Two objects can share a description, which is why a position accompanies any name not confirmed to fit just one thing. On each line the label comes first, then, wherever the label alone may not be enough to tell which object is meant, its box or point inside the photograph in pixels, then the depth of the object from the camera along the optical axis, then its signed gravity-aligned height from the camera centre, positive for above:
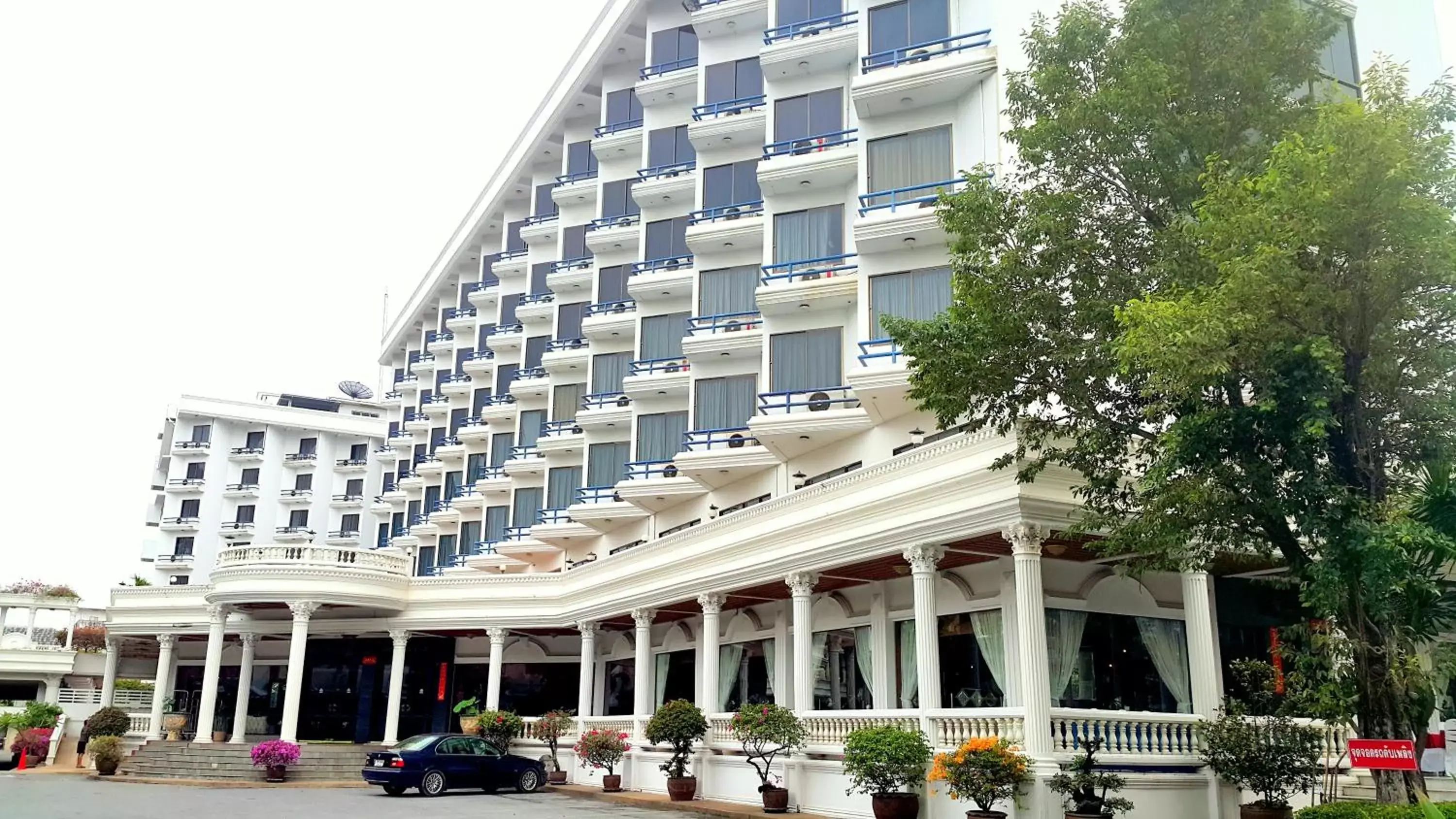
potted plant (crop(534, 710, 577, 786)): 29.25 -1.01
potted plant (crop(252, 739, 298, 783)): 28.97 -1.80
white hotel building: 18.88 +5.25
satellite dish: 79.56 +20.94
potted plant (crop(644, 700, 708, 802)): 22.66 -0.86
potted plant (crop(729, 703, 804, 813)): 19.42 -0.73
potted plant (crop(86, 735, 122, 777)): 30.03 -1.83
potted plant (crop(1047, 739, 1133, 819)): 14.62 -1.22
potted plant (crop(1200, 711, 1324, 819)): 14.94 -0.81
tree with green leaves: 10.92 +4.22
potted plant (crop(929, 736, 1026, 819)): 14.87 -1.04
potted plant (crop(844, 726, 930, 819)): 16.47 -1.08
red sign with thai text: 10.79 -0.54
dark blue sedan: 24.66 -1.77
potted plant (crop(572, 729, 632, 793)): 25.64 -1.37
